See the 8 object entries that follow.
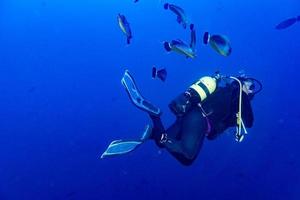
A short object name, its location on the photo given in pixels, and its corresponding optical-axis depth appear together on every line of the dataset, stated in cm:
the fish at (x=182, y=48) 437
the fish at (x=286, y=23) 611
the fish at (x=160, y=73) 450
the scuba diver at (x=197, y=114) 374
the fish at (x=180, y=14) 484
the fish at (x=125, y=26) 459
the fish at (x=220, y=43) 434
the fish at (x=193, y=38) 450
